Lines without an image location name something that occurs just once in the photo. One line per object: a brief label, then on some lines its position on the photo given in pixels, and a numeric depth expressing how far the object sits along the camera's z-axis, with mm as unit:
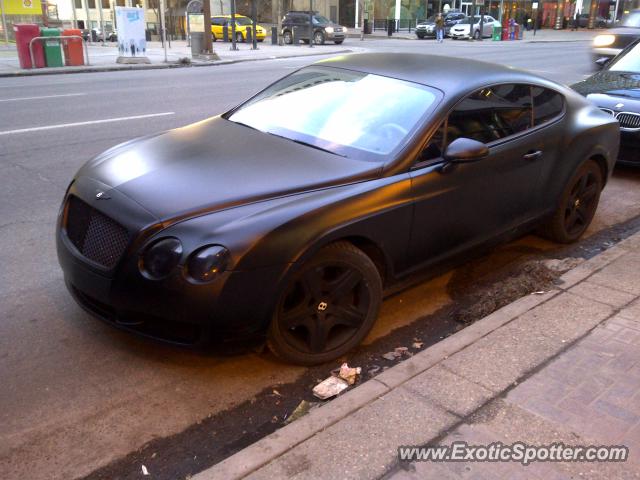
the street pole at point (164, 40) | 21859
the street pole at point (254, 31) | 30188
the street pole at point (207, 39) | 24219
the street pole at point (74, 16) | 38659
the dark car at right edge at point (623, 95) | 7082
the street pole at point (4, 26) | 22978
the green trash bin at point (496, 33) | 43344
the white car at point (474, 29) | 43250
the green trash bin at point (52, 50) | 19570
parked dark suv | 35531
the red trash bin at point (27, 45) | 19031
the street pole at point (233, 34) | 29367
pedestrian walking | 40375
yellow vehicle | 37438
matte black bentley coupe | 2994
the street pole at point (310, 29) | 33469
